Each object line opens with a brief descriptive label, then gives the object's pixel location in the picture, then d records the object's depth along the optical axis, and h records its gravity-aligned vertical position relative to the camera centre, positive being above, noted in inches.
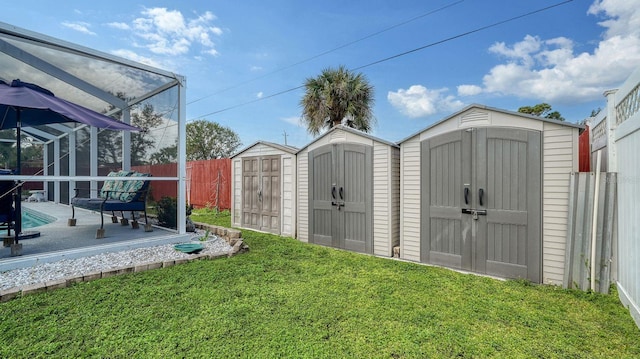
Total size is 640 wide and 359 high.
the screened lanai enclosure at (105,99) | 158.7 +56.1
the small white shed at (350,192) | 187.9 -7.9
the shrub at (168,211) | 201.3 -21.1
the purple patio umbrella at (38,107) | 136.4 +35.9
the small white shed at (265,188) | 245.4 -7.3
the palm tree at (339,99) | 486.3 +128.4
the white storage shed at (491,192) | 134.0 -6.1
